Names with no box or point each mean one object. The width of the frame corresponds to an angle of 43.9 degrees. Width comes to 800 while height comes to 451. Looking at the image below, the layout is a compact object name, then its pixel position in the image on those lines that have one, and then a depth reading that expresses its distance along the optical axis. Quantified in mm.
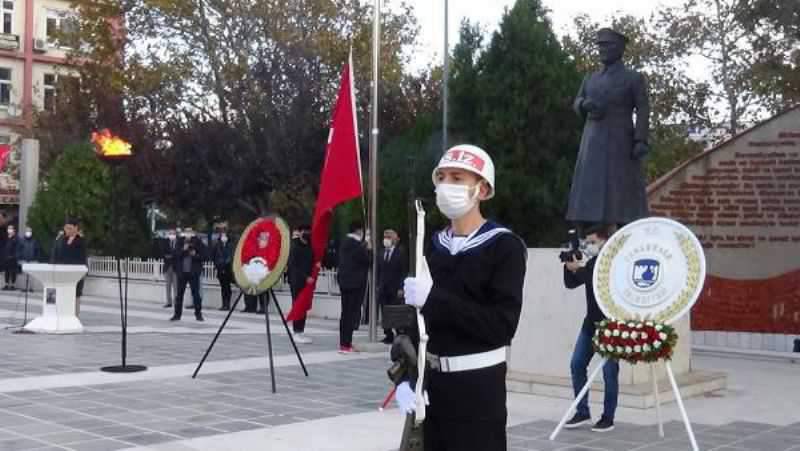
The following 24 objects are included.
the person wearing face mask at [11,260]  29344
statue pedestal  10586
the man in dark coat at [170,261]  21378
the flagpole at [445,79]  20916
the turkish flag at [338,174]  13573
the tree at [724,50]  26328
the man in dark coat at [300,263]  16328
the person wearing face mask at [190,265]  18969
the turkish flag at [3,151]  30422
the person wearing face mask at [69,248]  16375
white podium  16156
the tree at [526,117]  22016
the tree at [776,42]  18219
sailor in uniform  4266
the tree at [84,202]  27859
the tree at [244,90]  29969
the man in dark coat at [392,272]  15945
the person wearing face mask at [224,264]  22609
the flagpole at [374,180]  15250
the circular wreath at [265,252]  11156
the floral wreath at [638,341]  7934
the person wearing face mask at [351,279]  14594
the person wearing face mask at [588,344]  8508
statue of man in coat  10734
